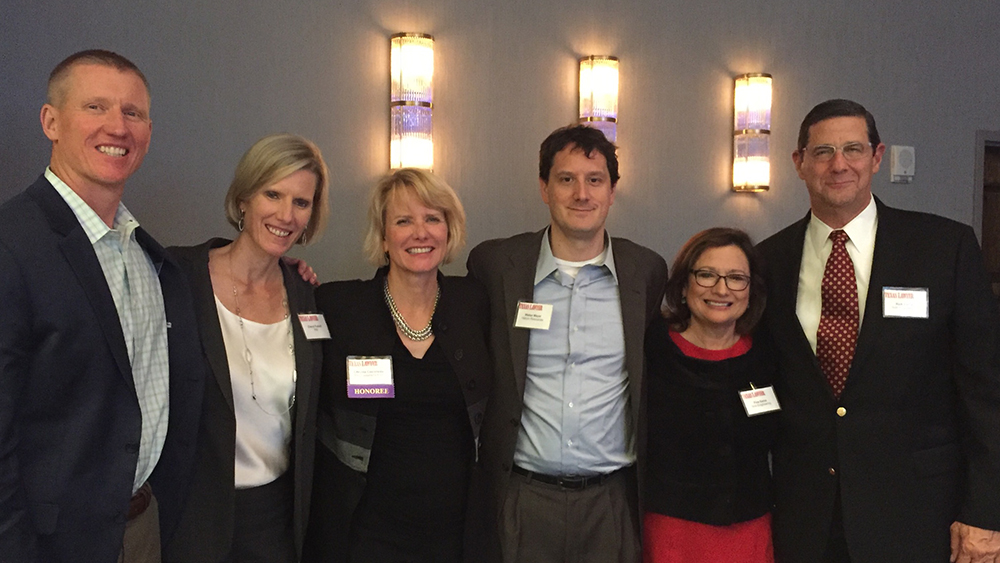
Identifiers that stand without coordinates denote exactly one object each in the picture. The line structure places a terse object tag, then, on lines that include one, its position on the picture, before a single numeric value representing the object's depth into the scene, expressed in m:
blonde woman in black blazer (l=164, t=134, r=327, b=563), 2.00
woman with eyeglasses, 2.24
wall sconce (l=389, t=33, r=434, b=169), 3.37
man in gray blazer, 2.30
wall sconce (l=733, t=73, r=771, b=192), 4.11
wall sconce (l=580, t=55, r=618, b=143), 3.74
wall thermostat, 4.52
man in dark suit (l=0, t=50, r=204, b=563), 1.53
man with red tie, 2.14
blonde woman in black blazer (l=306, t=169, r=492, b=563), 2.10
